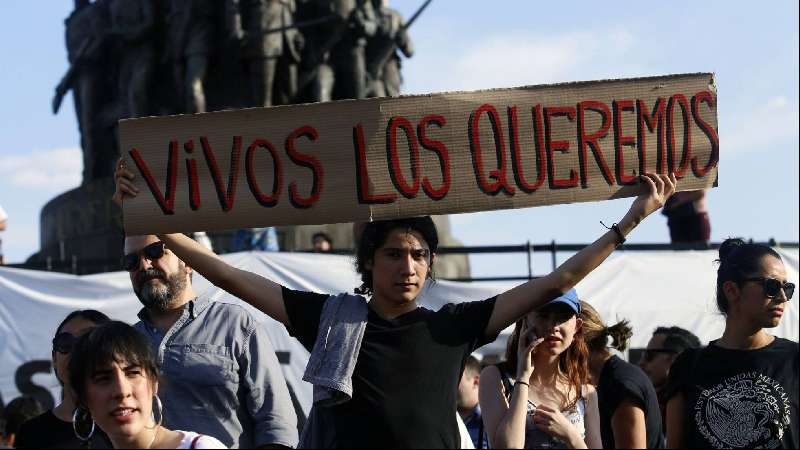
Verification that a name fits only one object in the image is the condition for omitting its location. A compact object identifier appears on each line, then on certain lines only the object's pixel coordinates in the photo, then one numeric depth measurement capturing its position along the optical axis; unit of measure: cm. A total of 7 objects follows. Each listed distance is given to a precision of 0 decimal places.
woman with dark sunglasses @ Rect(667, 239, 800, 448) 972
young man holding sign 836
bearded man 987
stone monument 3387
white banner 1902
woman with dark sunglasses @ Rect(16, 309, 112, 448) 1005
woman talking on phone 893
